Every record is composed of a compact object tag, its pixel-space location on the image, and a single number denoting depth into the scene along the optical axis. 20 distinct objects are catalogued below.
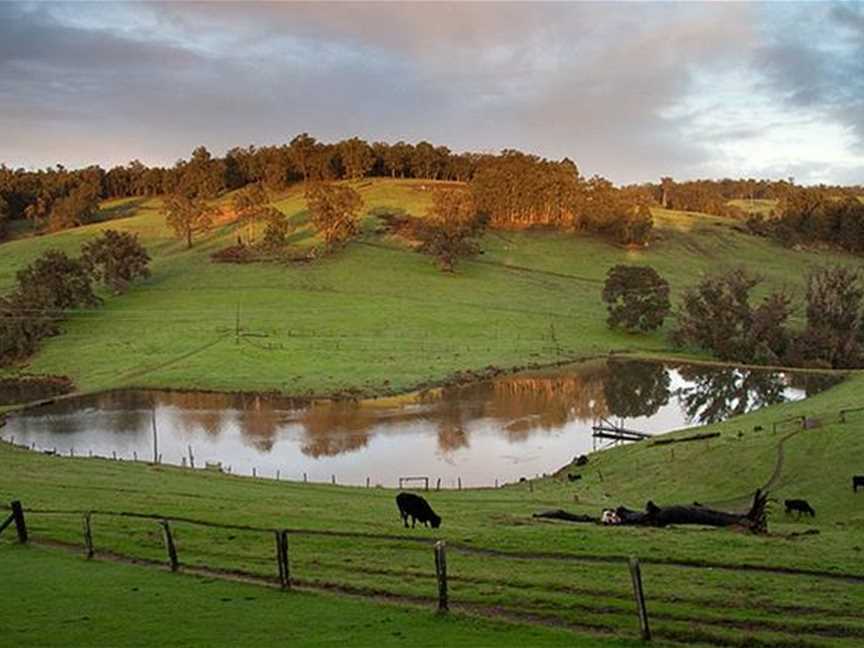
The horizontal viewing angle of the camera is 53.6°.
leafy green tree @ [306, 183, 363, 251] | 134.00
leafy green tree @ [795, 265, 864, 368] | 86.00
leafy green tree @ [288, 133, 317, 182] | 186.00
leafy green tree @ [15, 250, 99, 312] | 99.12
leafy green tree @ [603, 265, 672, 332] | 99.38
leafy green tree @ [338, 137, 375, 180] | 191.00
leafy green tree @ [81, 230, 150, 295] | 113.19
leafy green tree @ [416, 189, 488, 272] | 127.50
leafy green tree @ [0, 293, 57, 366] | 89.25
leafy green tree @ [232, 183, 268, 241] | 143.88
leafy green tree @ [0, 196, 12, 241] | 162.90
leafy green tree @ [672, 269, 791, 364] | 88.31
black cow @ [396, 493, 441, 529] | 28.28
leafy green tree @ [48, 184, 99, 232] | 161.50
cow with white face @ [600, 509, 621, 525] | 28.56
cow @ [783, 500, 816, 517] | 31.75
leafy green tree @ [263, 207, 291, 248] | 133.25
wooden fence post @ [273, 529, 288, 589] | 16.89
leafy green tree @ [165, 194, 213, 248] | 142.75
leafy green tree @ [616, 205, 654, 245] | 146.00
